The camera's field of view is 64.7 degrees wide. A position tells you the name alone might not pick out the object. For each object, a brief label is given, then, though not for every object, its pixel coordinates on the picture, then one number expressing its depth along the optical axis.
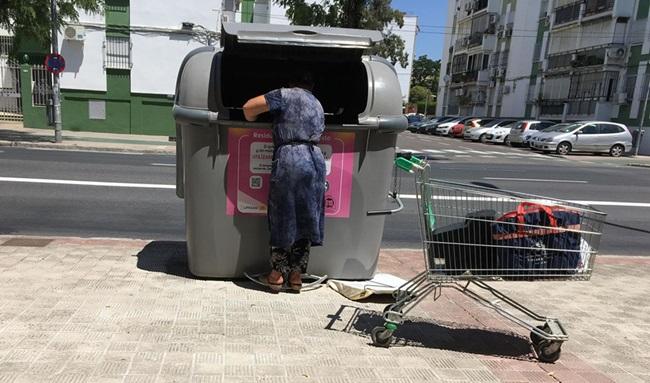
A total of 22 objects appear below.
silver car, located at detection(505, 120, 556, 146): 28.80
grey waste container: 4.13
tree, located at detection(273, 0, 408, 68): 15.71
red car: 36.14
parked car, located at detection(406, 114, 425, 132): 46.25
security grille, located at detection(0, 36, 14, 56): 24.22
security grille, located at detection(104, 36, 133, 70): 21.67
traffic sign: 16.05
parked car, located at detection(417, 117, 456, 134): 42.53
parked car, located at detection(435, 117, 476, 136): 39.56
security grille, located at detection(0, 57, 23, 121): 22.91
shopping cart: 3.46
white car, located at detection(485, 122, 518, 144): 32.53
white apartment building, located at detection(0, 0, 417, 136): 21.47
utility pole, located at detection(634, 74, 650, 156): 27.27
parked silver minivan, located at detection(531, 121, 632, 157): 24.61
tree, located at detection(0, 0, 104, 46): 15.02
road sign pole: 15.55
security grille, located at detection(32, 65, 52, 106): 21.62
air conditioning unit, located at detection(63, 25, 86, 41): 20.84
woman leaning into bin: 4.03
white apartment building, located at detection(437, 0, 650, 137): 31.62
